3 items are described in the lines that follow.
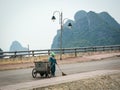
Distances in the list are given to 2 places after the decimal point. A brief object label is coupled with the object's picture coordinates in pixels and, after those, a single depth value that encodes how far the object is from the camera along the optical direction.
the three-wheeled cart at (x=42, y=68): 22.11
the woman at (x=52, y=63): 22.78
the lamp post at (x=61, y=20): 38.91
